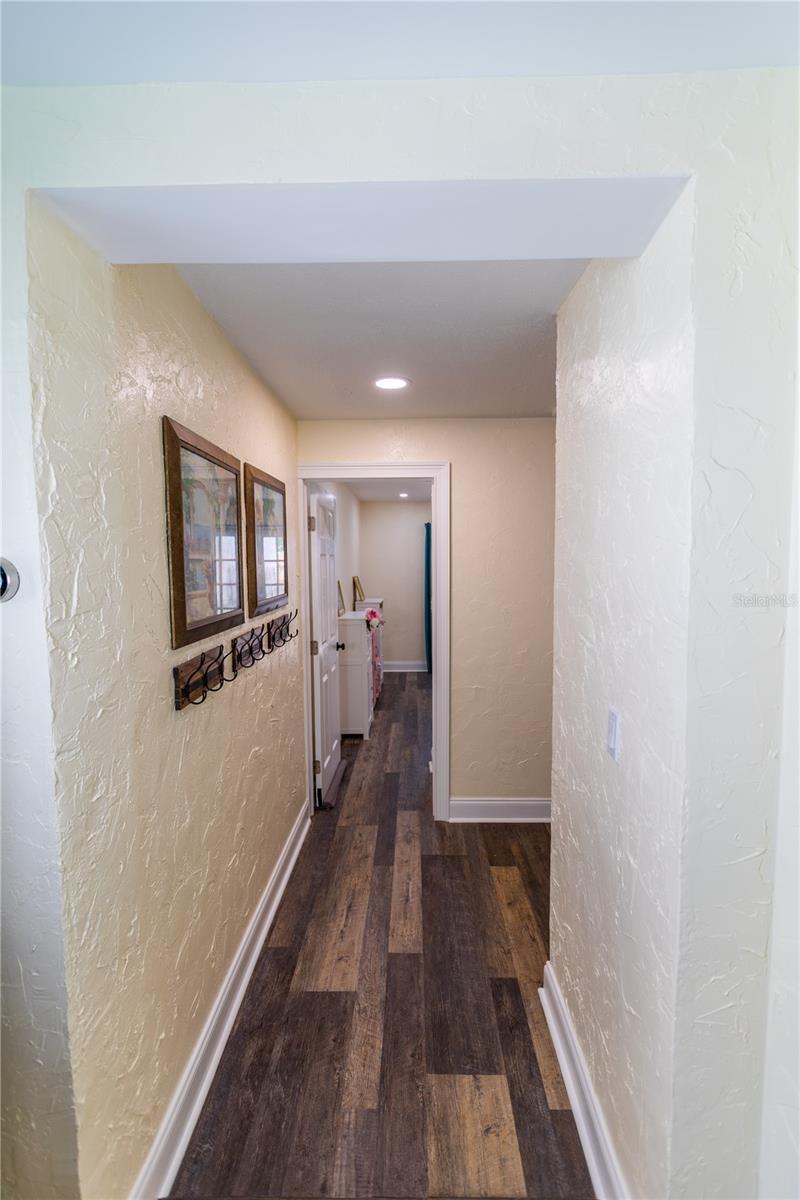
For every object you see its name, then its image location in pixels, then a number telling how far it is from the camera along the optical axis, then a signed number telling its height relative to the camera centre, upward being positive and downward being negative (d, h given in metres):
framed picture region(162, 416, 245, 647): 1.31 +0.10
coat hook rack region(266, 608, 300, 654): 2.13 -0.27
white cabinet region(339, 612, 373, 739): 4.15 -0.87
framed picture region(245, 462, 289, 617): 1.92 +0.12
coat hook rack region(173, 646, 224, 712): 1.33 -0.30
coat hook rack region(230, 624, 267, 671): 1.75 -0.28
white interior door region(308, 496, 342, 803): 3.02 -0.46
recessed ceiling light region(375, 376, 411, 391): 2.13 +0.79
